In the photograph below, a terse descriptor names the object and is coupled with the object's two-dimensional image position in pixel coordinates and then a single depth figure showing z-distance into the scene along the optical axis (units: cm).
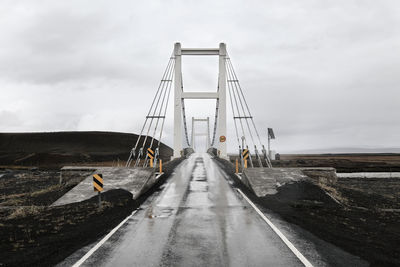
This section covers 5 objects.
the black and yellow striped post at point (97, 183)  1216
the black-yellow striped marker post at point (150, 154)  2172
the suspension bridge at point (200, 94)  3725
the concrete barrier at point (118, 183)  1370
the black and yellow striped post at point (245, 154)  2192
